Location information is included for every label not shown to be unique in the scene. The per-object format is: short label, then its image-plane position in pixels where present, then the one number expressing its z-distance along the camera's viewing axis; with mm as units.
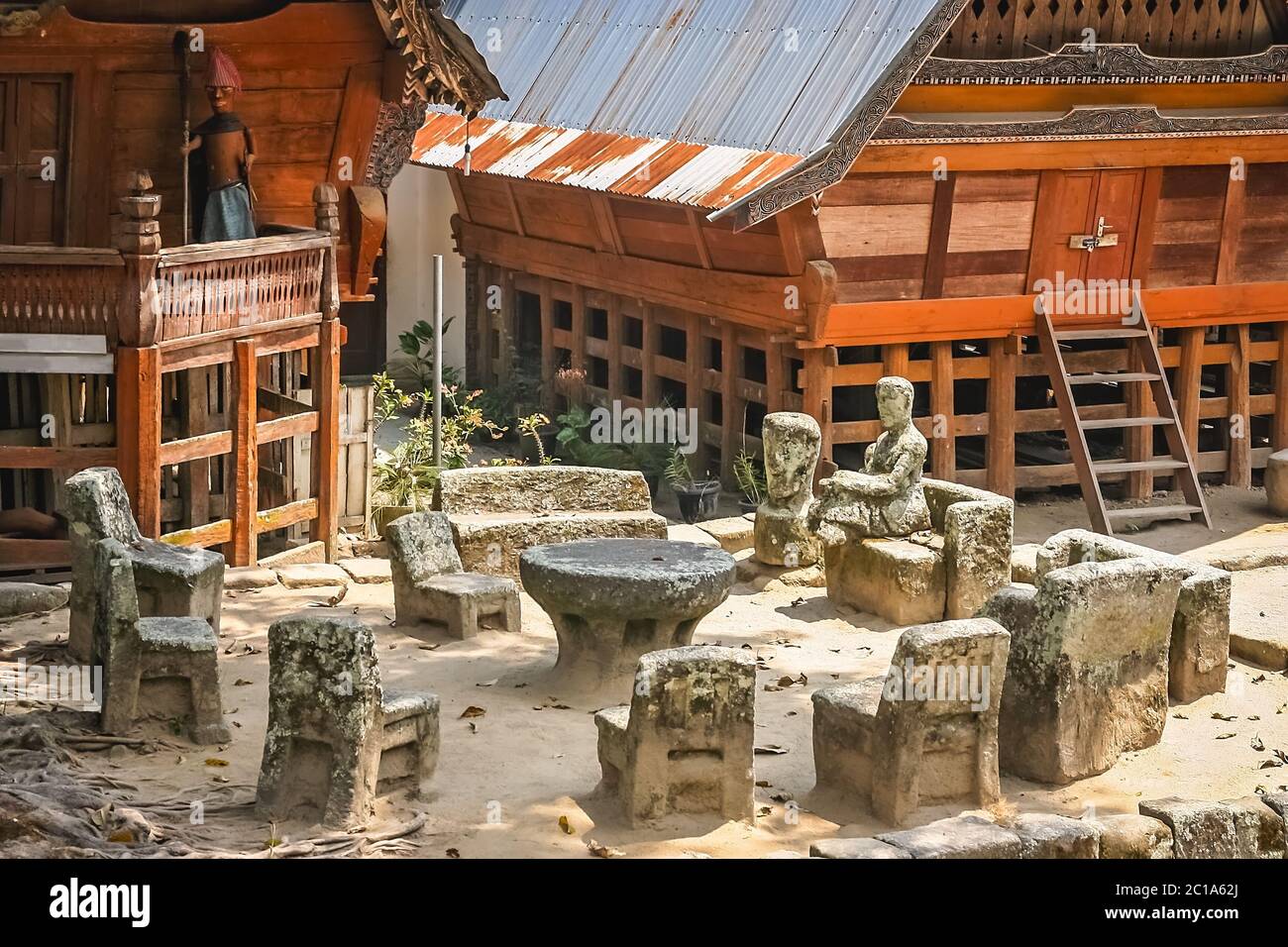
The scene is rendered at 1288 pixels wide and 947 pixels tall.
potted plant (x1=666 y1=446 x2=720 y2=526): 16766
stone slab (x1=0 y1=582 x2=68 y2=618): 12688
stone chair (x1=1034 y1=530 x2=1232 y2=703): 11828
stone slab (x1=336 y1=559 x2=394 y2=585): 14078
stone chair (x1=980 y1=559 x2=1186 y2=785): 10328
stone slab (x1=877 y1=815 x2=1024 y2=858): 8172
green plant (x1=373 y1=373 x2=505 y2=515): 15859
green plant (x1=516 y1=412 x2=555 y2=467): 17969
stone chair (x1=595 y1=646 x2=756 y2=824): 9289
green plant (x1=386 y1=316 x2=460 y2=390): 20328
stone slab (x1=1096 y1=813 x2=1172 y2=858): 8945
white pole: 15938
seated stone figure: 13742
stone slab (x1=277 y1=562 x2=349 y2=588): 13633
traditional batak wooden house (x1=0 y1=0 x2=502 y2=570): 13008
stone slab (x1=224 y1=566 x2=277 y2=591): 13398
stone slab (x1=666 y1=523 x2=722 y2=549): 15000
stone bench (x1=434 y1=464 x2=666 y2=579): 13945
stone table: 11266
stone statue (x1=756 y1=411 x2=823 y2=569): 14422
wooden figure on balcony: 14227
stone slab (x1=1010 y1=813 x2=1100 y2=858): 8484
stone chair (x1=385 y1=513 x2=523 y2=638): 12758
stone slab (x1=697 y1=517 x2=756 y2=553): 15148
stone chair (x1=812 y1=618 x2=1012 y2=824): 9594
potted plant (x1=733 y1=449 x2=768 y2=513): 16844
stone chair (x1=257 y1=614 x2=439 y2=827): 8984
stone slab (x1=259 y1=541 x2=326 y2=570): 14130
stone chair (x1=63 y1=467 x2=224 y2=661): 11508
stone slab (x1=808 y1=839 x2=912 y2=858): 8188
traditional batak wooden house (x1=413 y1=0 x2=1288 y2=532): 16234
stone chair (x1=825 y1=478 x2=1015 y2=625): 13312
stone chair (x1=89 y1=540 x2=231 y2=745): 10258
